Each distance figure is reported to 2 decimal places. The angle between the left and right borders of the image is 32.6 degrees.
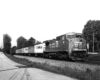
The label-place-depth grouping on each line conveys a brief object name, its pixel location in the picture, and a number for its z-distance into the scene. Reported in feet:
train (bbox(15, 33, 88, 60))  77.12
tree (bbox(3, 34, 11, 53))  247.09
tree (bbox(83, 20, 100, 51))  231.30
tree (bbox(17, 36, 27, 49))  537.16
